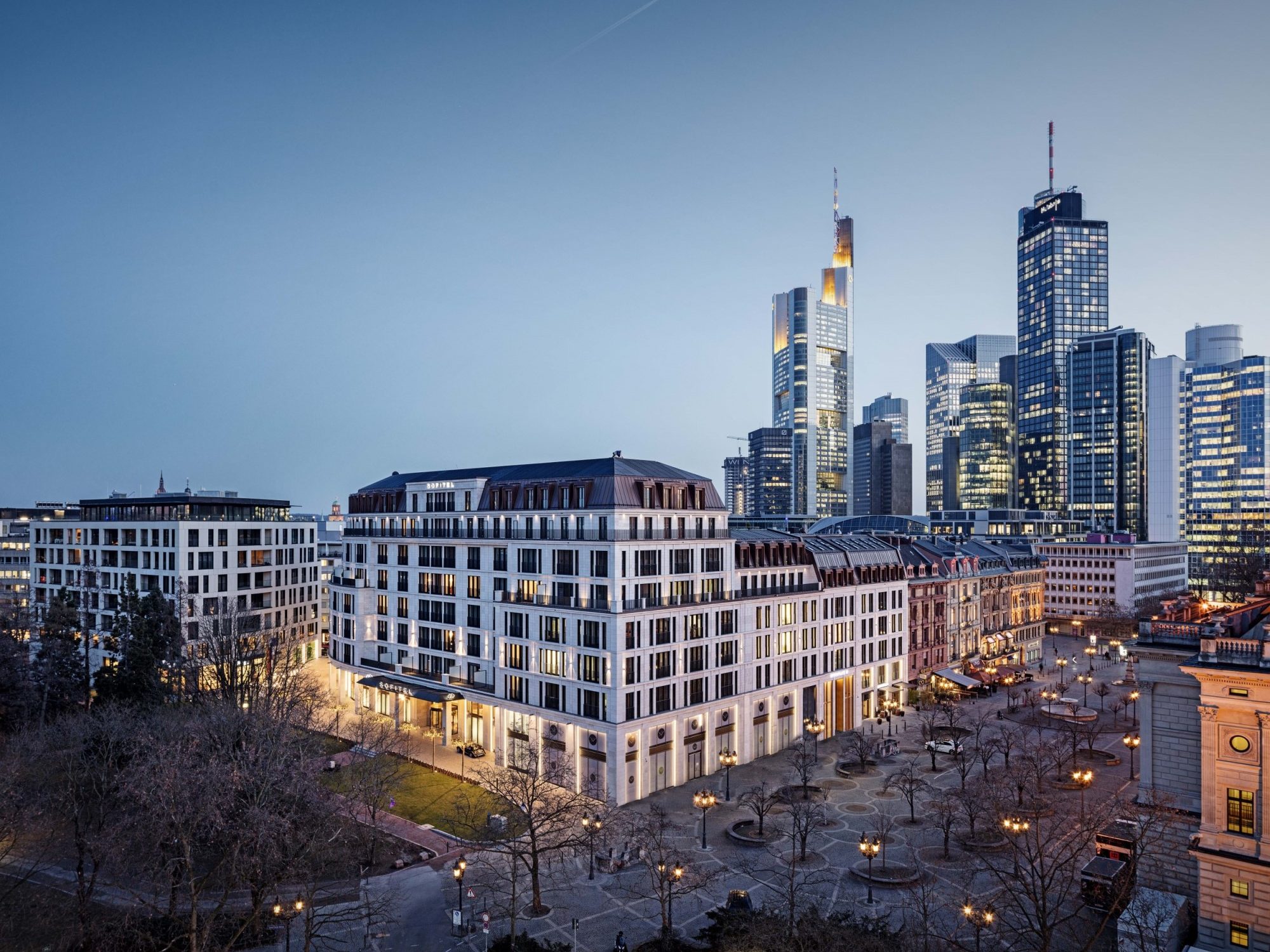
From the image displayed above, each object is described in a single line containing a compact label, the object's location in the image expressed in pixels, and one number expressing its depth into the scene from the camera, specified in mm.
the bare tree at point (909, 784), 59188
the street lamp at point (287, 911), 39000
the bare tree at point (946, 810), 51906
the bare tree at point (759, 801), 57094
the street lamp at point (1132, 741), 71188
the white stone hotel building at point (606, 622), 69375
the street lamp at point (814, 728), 80562
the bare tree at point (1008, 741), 66938
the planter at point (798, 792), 64875
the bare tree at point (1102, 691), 95031
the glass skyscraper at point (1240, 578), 166750
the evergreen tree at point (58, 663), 83625
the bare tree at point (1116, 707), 90788
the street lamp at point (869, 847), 47406
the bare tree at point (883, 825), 50444
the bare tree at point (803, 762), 65062
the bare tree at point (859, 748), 72375
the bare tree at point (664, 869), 41906
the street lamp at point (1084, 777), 59906
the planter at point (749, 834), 55938
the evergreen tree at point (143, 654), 72688
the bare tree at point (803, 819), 50594
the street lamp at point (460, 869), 45375
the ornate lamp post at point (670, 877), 41000
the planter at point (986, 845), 53938
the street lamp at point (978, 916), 38094
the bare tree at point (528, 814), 46812
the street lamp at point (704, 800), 56094
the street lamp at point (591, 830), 50844
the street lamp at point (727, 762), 65750
